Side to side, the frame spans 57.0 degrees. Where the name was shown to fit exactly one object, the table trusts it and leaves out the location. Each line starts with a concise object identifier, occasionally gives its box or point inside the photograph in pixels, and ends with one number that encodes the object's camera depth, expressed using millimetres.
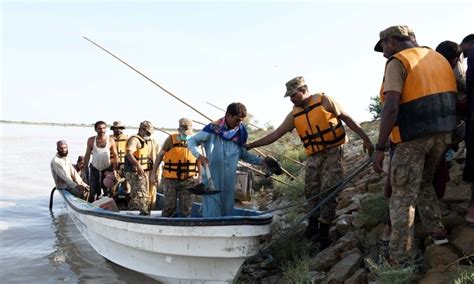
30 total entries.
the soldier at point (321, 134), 4754
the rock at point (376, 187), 5457
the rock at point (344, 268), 4016
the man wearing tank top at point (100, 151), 8289
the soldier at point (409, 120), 3439
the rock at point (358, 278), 3850
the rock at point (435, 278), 3254
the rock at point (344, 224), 4980
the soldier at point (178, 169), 6055
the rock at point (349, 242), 4574
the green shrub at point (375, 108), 17877
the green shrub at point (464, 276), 3015
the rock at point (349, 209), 5427
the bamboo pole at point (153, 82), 6684
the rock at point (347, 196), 5956
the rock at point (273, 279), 4738
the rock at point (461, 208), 4124
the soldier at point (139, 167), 6883
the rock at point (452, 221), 3947
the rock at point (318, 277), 4254
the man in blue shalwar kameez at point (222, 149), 4684
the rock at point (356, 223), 4742
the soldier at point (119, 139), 8445
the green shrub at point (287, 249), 5008
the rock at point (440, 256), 3506
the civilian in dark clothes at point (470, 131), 3678
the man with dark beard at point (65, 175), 8617
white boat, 4336
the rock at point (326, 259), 4492
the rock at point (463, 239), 3491
